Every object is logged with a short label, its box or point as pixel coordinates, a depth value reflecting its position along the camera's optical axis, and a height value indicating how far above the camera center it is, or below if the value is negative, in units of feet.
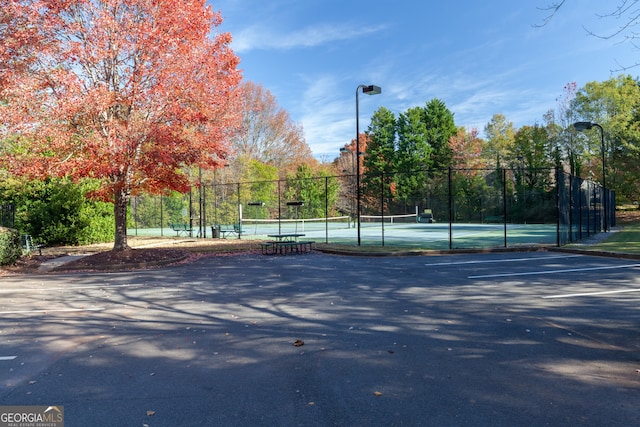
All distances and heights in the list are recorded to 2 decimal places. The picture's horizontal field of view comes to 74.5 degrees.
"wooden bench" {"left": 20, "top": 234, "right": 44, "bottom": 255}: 57.93 -3.76
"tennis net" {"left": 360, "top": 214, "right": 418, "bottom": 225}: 150.04 -2.98
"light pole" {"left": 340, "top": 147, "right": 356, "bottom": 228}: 161.79 +7.33
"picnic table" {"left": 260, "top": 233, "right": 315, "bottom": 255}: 55.31 -4.72
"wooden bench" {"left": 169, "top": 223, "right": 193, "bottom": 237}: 89.92 -2.52
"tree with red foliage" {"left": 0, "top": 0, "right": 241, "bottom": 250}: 42.37 +13.86
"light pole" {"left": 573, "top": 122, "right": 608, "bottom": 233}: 69.04 +13.74
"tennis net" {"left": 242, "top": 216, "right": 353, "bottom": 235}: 110.48 -3.54
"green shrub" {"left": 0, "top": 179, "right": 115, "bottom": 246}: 68.13 +1.11
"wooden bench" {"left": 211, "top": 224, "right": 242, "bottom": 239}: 79.97 -3.04
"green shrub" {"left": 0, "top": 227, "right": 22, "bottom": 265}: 46.19 -3.10
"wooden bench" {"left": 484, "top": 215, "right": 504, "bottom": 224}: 134.70 -2.97
